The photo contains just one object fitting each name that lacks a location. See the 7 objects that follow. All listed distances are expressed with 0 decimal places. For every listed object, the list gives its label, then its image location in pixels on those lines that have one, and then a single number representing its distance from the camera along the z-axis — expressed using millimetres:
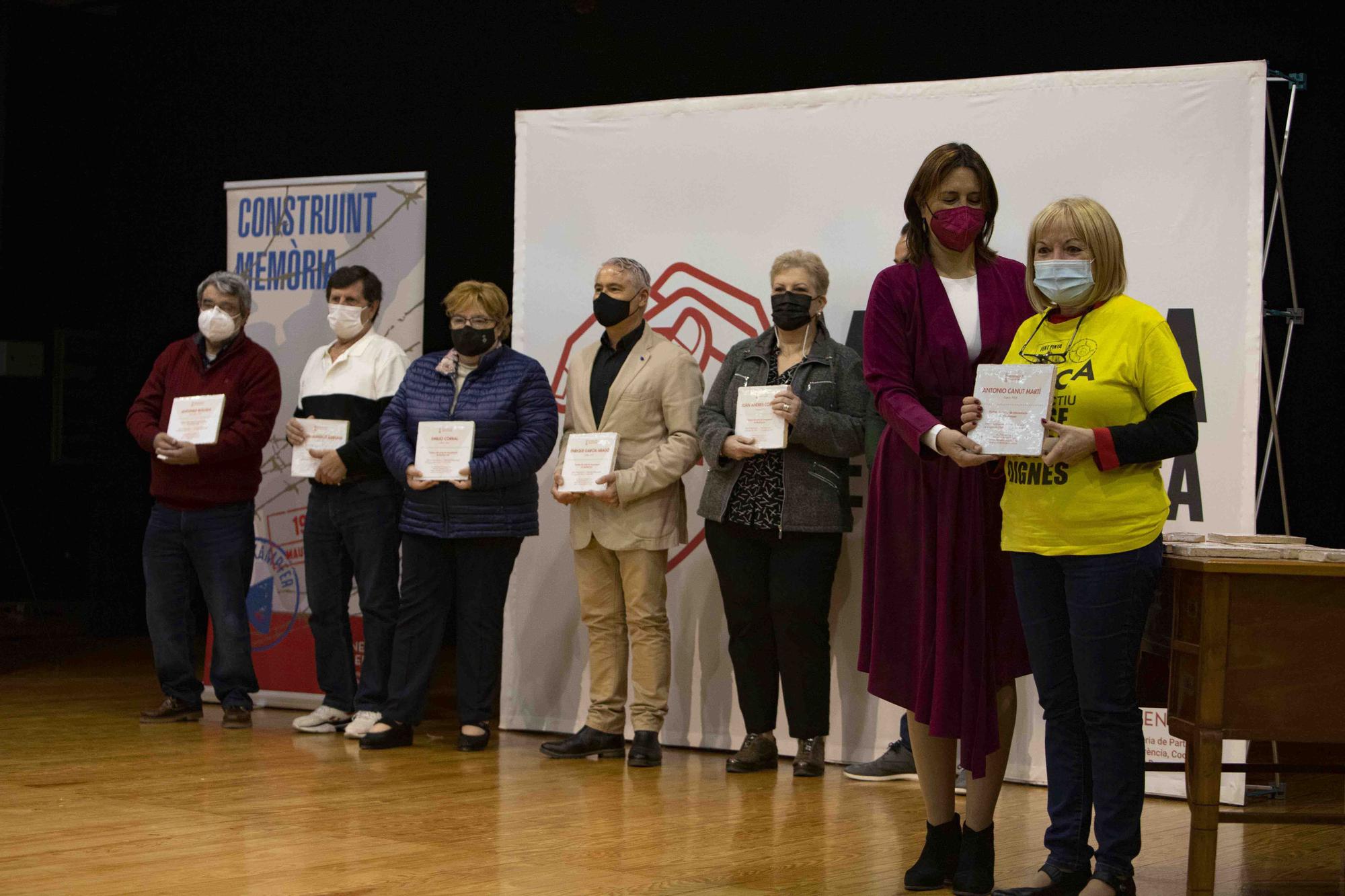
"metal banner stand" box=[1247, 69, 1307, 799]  4395
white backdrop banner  4262
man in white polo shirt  5121
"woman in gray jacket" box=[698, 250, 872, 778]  4504
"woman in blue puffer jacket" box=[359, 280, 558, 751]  4820
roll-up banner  5629
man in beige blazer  4738
